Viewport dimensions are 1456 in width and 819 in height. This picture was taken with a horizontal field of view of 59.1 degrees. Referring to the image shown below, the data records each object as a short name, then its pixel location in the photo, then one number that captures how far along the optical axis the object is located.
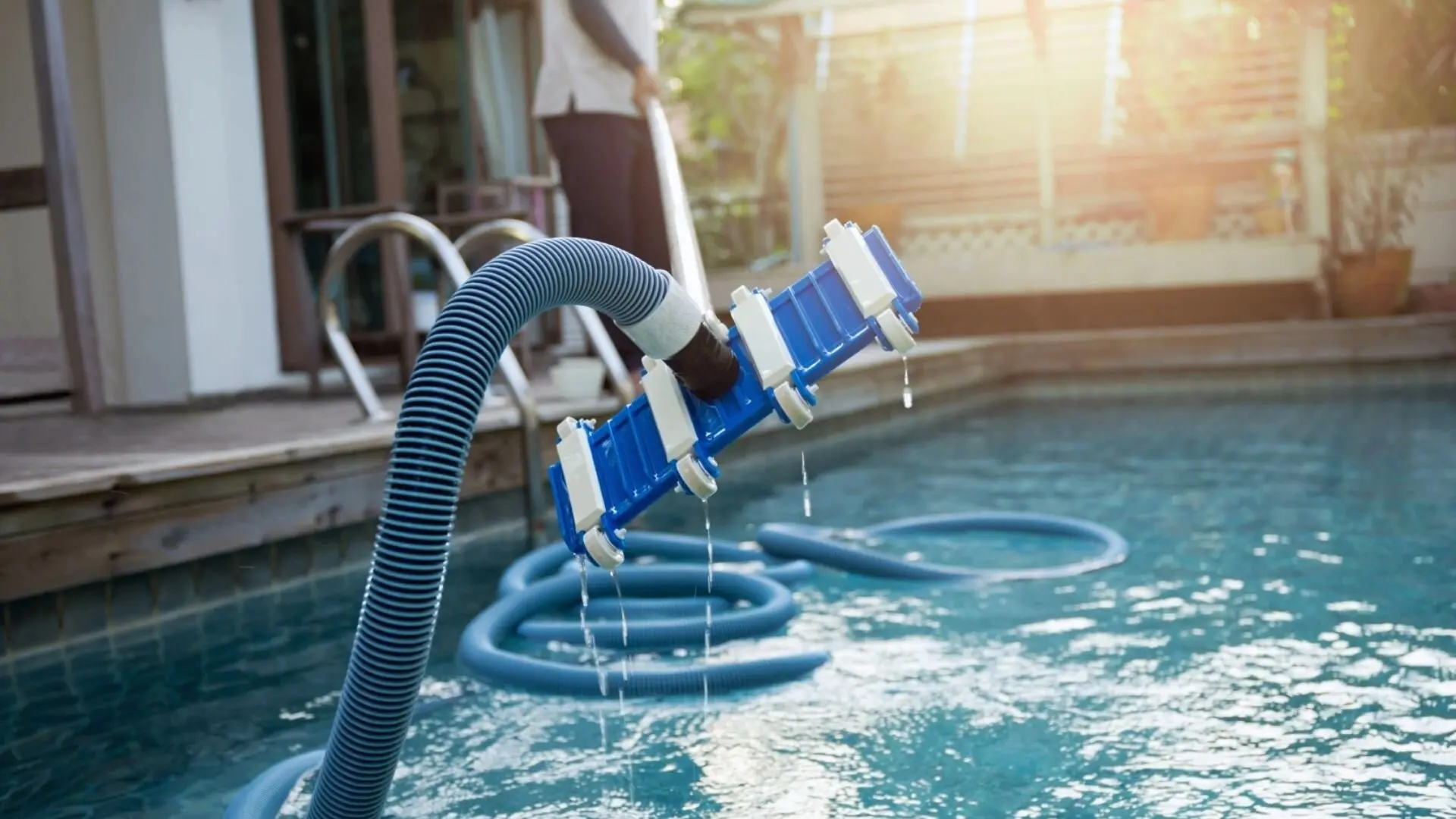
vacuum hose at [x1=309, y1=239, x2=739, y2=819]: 1.32
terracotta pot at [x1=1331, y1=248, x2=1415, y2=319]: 9.32
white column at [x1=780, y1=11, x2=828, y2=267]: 11.59
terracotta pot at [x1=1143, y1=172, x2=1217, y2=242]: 10.59
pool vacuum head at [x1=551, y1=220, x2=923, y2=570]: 1.57
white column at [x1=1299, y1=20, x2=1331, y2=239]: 9.71
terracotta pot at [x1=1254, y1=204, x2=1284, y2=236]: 10.58
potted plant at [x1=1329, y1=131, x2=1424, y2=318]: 9.35
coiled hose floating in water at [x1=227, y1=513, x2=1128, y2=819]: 2.56
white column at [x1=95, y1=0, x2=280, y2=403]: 5.78
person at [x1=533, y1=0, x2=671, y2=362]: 4.43
